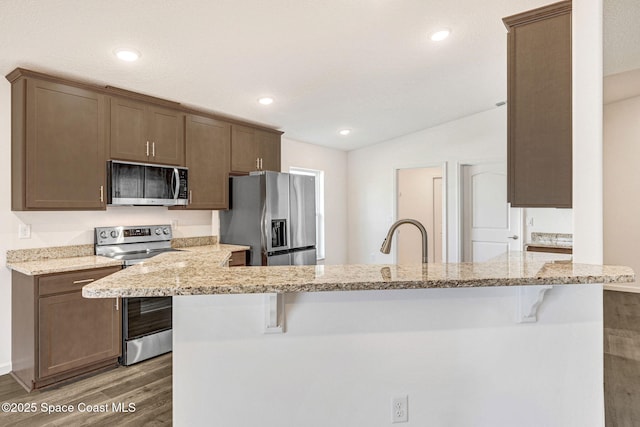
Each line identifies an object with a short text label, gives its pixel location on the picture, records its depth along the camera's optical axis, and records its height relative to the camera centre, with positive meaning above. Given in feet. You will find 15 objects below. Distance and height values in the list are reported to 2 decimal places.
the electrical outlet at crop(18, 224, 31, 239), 9.10 -0.36
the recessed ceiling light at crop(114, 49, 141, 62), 7.93 +3.66
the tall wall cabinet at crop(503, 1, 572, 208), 5.89 +1.84
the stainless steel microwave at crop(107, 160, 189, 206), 9.93 +0.95
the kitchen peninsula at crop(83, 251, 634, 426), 4.53 -1.80
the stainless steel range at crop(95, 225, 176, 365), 9.45 -2.50
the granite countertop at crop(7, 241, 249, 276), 8.27 -1.12
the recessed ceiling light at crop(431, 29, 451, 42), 8.53 +4.35
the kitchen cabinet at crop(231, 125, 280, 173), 13.48 +2.63
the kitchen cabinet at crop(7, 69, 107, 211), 8.46 +1.81
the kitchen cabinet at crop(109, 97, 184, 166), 10.02 +2.50
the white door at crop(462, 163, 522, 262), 15.90 -0.07
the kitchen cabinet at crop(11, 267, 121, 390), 8.09 -2.68
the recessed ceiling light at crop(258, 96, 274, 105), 11.57 +3.79
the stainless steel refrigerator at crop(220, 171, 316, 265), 12.32 -0.08
